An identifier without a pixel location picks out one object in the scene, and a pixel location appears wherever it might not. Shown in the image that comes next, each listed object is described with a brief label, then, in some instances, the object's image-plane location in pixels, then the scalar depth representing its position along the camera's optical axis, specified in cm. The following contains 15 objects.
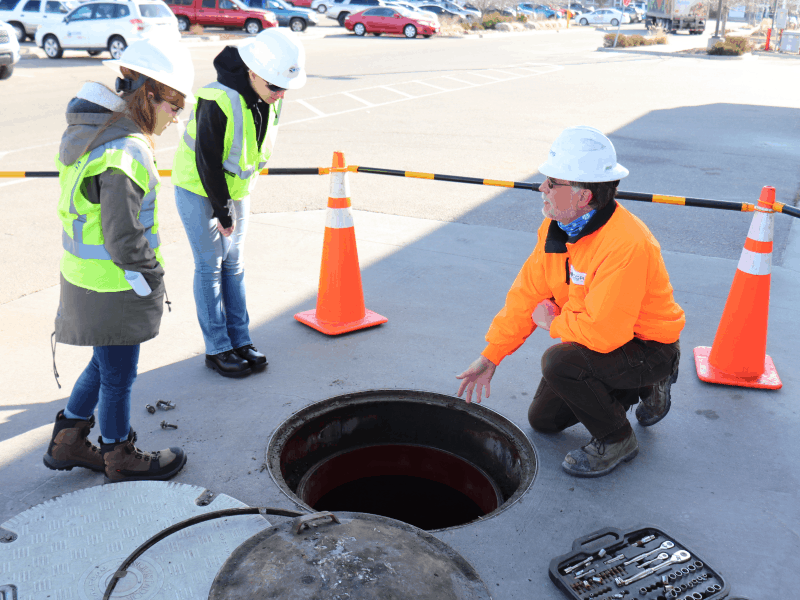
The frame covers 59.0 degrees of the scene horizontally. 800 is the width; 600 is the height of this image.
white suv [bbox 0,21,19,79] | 1548
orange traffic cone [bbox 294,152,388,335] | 450
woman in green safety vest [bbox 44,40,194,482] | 249
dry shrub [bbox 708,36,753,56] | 2961
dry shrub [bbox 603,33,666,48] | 3362
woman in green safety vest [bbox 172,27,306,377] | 350
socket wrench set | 245
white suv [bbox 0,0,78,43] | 2236
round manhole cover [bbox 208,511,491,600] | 174
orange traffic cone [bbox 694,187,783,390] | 384
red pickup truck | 2839
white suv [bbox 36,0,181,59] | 2062
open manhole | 349
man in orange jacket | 281
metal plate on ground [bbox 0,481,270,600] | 232
